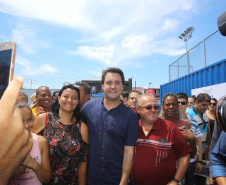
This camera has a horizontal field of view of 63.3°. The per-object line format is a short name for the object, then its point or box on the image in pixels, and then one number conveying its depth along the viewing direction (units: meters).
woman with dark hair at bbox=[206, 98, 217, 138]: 3.98
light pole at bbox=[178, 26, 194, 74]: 18.53
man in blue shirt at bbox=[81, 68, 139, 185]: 1.98
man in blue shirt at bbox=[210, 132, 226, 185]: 1.59
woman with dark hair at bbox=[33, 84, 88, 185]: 1.90
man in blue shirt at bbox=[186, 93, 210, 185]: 4.01
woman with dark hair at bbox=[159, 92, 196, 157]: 2.71
